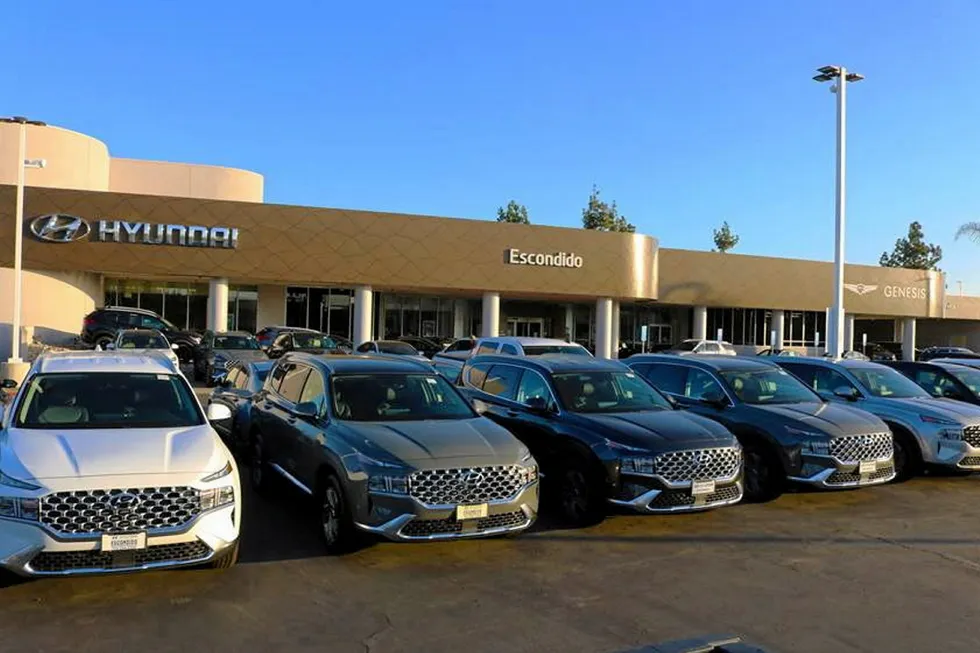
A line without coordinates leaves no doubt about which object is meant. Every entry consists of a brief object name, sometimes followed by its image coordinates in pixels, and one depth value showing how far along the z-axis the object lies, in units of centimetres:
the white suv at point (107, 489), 513
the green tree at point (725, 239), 7900
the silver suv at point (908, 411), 1088
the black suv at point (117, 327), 2641
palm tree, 2983
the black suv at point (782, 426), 929
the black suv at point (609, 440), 776
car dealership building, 3184
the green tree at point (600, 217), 6769
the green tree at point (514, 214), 7238
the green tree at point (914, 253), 9175
